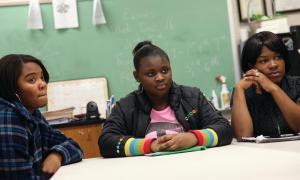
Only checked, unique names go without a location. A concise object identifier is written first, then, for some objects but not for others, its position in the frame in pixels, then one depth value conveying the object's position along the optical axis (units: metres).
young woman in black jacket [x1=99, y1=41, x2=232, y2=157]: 1.48
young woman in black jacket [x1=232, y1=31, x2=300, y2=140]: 1.57
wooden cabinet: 2.67
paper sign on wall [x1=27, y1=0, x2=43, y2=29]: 3.23
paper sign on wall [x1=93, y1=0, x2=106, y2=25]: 3.30
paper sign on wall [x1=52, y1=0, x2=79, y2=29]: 3.28
